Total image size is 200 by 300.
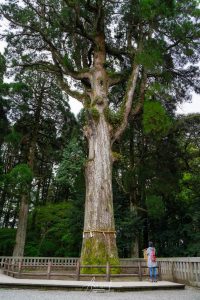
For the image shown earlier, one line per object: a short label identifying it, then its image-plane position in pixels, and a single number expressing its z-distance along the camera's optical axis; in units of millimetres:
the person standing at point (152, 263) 8281
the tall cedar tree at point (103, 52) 10969
